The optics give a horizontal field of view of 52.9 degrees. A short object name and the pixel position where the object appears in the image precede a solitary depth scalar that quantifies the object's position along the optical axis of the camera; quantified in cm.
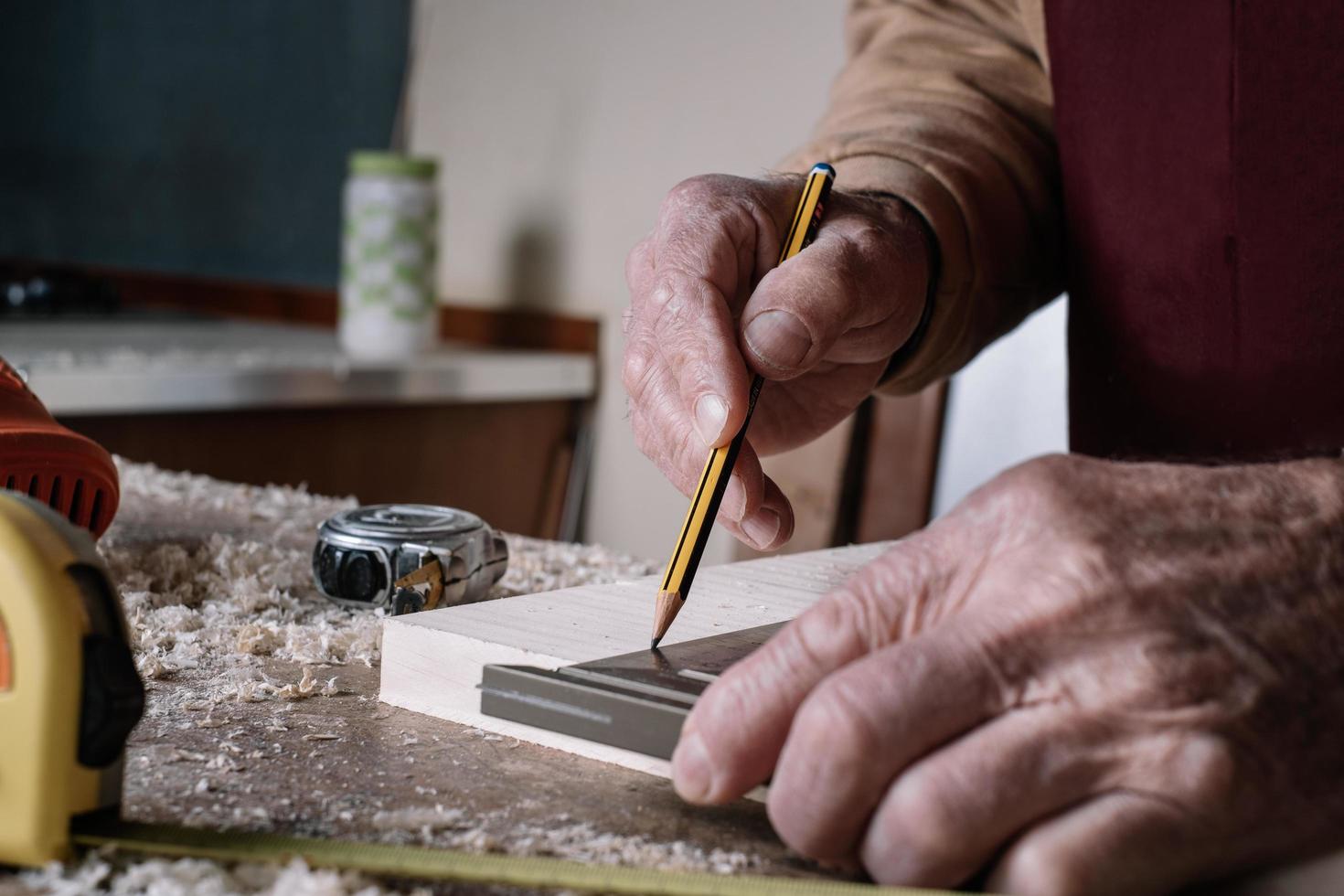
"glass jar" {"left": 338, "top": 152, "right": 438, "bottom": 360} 232
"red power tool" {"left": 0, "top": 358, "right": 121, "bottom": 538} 73
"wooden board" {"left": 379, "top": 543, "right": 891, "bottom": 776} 59
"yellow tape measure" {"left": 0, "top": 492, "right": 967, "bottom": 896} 41
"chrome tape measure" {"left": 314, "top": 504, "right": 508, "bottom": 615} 78
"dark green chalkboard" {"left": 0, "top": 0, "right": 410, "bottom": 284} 285
